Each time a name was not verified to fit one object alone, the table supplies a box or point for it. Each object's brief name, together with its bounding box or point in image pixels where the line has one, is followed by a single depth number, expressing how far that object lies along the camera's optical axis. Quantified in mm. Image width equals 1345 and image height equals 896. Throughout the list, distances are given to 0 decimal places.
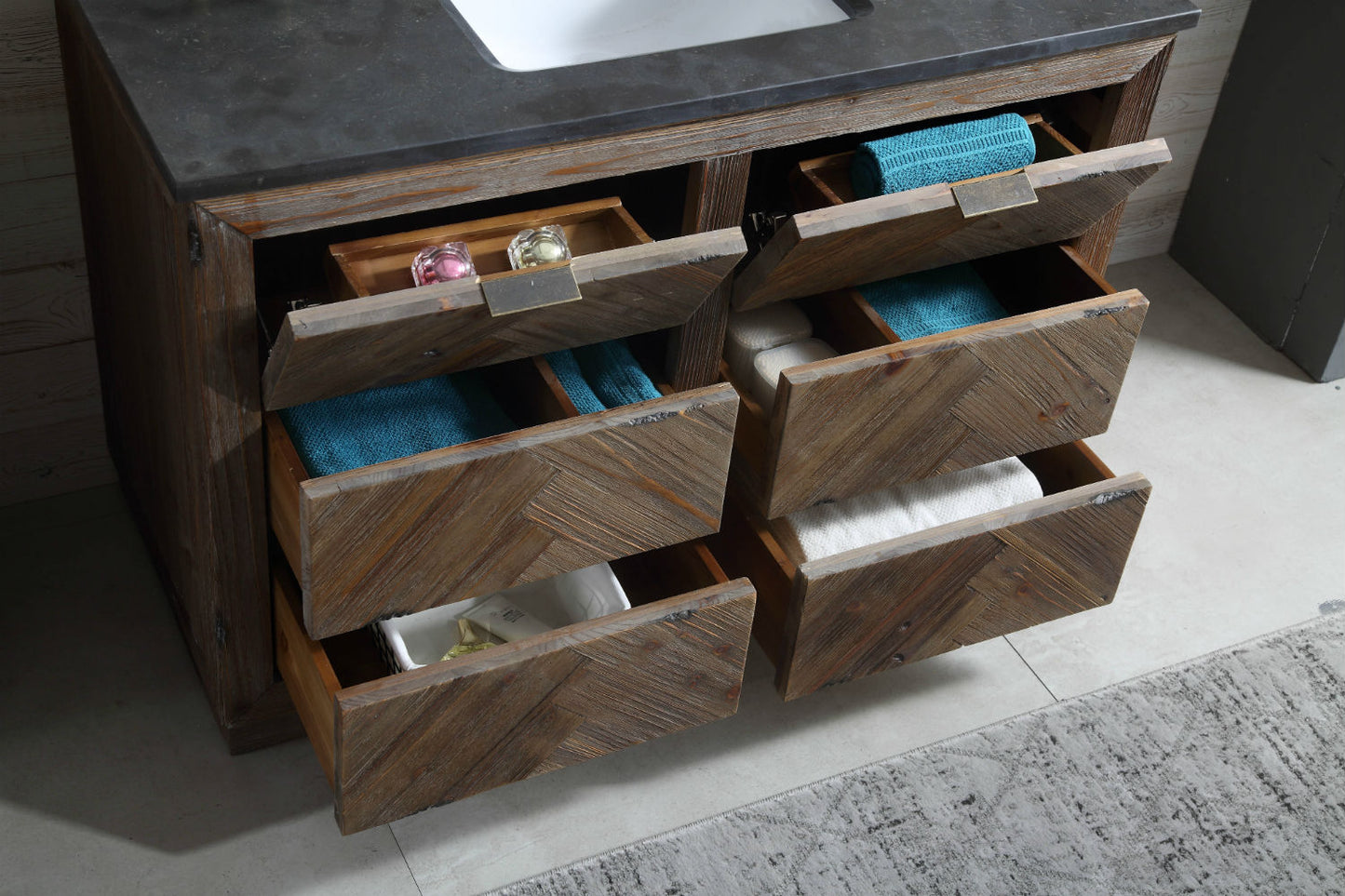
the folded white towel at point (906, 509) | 1553
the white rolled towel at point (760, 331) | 1556
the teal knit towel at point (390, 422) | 1319
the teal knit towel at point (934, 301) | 1570
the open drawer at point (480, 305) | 1146
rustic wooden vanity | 1224
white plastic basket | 1460
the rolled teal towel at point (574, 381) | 1395
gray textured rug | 1566
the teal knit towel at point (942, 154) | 1423
